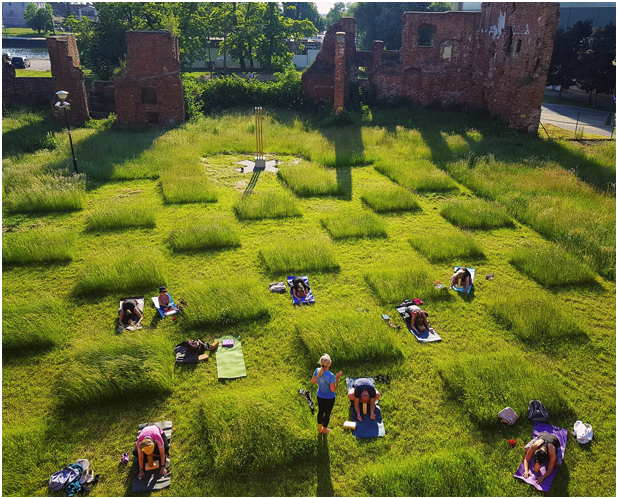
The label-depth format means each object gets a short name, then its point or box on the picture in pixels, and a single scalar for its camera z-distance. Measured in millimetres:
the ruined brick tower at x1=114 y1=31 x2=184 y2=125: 21828
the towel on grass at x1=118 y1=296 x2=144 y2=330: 8034
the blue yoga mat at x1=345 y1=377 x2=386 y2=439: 5910
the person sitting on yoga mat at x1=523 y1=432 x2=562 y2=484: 5359
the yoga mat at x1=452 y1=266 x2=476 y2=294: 9299
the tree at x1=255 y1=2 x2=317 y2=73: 37719
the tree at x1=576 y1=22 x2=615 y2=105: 27438
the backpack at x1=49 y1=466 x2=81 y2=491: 5113
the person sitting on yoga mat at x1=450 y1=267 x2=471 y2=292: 9281
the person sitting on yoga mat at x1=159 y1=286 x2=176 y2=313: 8445
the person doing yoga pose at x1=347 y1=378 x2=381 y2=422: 6090
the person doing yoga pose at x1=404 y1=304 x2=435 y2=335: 8039
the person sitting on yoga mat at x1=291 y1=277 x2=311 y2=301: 8945
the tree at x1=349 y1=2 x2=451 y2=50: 46812
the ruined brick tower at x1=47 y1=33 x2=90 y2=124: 22219
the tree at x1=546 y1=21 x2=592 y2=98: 30406
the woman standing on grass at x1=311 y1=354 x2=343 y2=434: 5574
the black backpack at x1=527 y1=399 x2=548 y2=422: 6109
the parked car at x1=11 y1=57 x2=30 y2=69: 41469
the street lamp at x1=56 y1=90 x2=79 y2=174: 14253
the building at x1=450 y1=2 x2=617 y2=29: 34938
